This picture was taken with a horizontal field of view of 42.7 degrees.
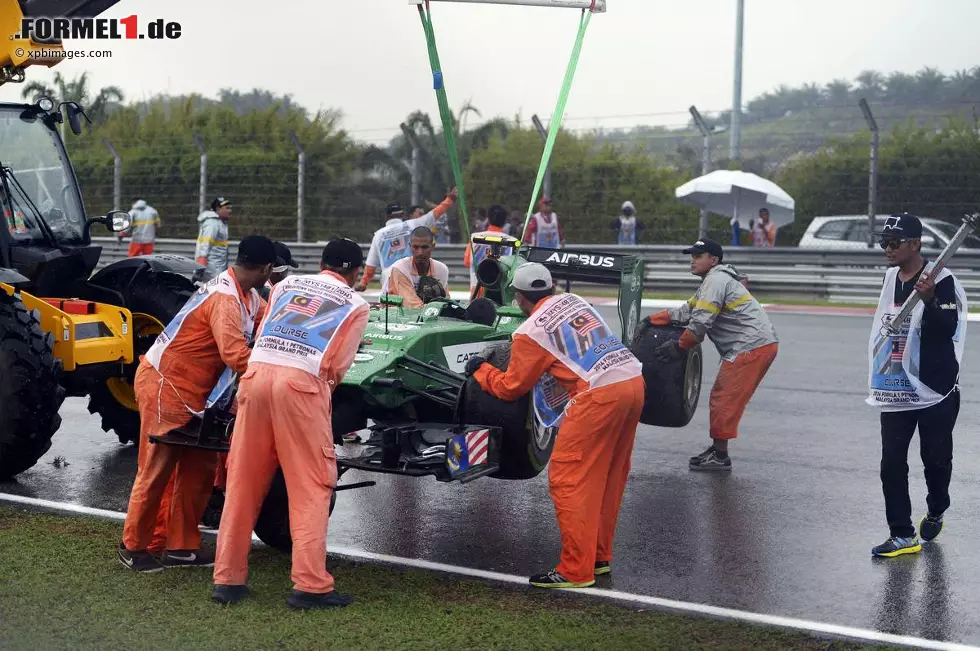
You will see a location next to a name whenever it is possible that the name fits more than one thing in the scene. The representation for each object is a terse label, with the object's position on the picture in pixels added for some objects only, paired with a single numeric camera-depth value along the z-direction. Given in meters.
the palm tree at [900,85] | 70.81
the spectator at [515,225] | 23.80
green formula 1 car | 6.84
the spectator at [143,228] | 24.94
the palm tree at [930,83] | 60.44
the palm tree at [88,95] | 37.62
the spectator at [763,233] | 23.50
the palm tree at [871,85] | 75.31
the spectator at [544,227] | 22.12
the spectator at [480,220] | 24.27
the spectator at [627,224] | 23.31
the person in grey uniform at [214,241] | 19.73
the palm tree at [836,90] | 81.08
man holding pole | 7.39
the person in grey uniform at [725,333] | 9.77
